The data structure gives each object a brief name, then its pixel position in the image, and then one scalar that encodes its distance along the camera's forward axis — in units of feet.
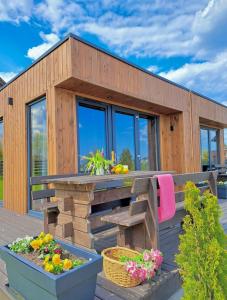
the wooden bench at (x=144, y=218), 6.51
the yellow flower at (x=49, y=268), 4.65
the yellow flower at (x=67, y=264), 4.80
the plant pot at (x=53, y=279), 4.44
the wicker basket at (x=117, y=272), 5.94
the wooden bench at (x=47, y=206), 9.59
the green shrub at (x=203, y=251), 4.05
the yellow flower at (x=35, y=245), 5.77
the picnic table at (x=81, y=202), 7.84
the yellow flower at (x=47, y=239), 5.97
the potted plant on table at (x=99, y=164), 10.67
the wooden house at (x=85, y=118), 13.19
